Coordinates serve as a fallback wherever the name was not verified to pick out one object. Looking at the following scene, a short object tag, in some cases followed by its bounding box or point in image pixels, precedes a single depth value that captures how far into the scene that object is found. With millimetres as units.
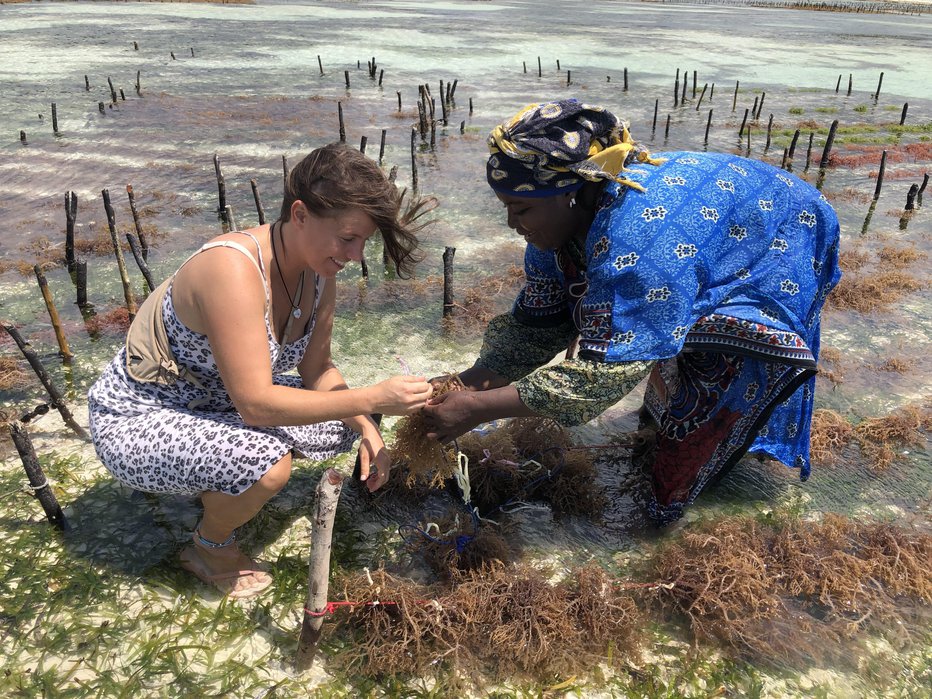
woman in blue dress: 2424
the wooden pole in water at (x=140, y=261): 5031
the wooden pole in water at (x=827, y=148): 10344
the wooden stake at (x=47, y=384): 3598
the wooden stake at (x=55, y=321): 4434
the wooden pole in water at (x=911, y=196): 8426
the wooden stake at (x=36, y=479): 2832
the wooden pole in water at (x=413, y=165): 9000
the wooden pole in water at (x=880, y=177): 8828
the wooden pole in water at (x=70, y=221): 6039
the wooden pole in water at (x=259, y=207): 6505
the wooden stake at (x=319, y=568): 2182
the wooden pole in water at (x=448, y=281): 5367
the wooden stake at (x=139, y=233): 6297
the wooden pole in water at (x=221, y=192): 7455
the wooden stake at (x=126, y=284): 5035
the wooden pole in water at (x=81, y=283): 5215
